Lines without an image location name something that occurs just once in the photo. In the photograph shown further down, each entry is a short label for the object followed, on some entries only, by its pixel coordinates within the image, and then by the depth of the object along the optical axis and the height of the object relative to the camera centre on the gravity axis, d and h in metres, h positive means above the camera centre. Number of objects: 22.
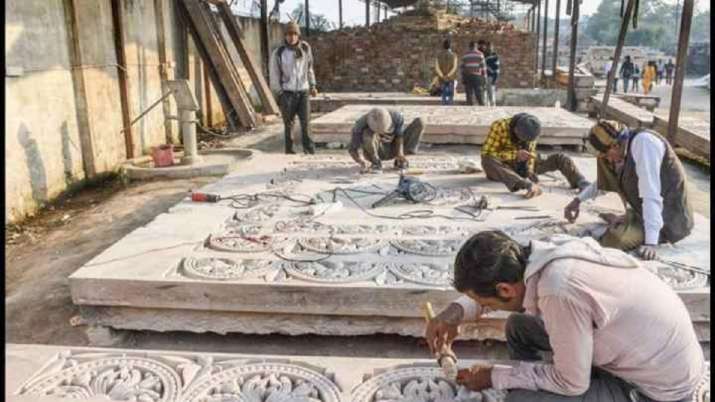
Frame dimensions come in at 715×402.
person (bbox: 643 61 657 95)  18.65 +0.06
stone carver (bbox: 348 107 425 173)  5.20 -0.55
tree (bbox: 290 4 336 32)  18.83 +2.03
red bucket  6.71 -0.87
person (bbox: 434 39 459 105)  11.09 +0.18
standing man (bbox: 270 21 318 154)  6.70 +0.07
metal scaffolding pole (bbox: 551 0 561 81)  12.65 +1.10
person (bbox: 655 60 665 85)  26.22 +0.35
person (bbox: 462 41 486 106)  10.52 +0.12
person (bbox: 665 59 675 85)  25.45 +0.31
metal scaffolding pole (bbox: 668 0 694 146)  6.54 +0.14
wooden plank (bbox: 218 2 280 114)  10.02 +0.38
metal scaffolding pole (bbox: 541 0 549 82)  14.31 +1.36
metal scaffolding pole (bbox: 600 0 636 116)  7.52 +0.53
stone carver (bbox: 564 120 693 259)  3.02 -0.59
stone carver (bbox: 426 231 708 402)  1.55 -0.65
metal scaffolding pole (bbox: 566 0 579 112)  10.69 +0.41
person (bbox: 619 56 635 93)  19.67 +0.26
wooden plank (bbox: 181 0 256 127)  9.00 +0.36
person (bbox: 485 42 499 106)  12.06 +0.11
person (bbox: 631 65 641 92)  20.36 +0.04
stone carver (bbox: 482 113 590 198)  4.59 -0.67
